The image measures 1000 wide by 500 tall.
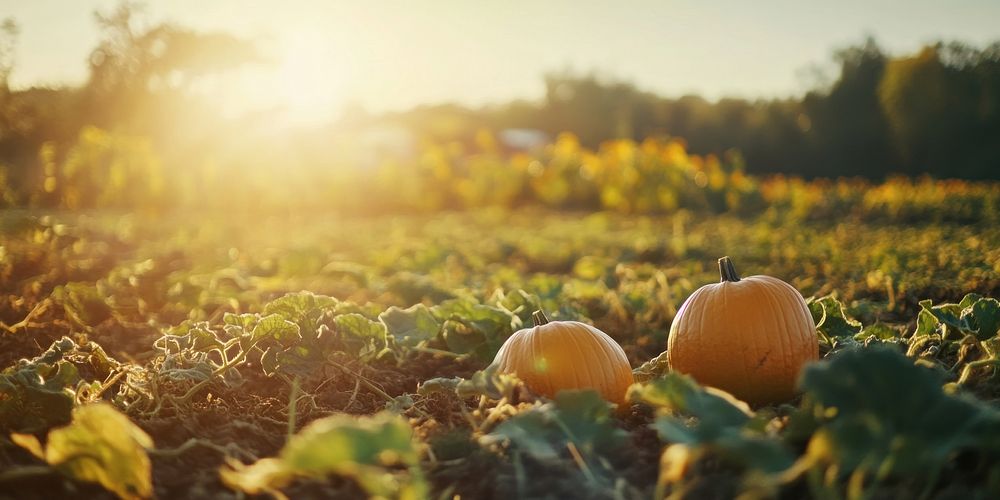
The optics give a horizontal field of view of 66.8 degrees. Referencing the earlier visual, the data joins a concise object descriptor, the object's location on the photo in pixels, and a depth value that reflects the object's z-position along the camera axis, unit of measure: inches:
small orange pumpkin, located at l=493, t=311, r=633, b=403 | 82.3
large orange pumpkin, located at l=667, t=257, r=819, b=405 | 82.7
